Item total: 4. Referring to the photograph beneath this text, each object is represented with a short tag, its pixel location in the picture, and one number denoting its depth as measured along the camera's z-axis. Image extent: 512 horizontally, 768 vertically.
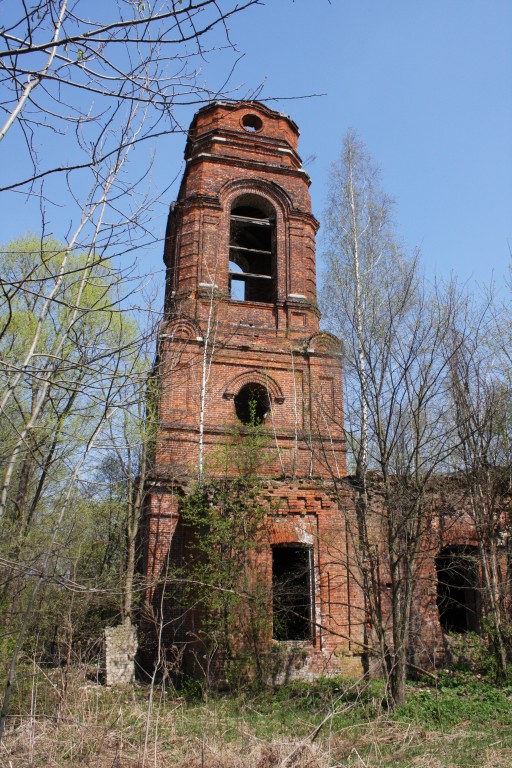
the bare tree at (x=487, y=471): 10.98
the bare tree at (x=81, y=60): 2.06
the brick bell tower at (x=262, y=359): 10.94
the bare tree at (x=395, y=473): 7.86
